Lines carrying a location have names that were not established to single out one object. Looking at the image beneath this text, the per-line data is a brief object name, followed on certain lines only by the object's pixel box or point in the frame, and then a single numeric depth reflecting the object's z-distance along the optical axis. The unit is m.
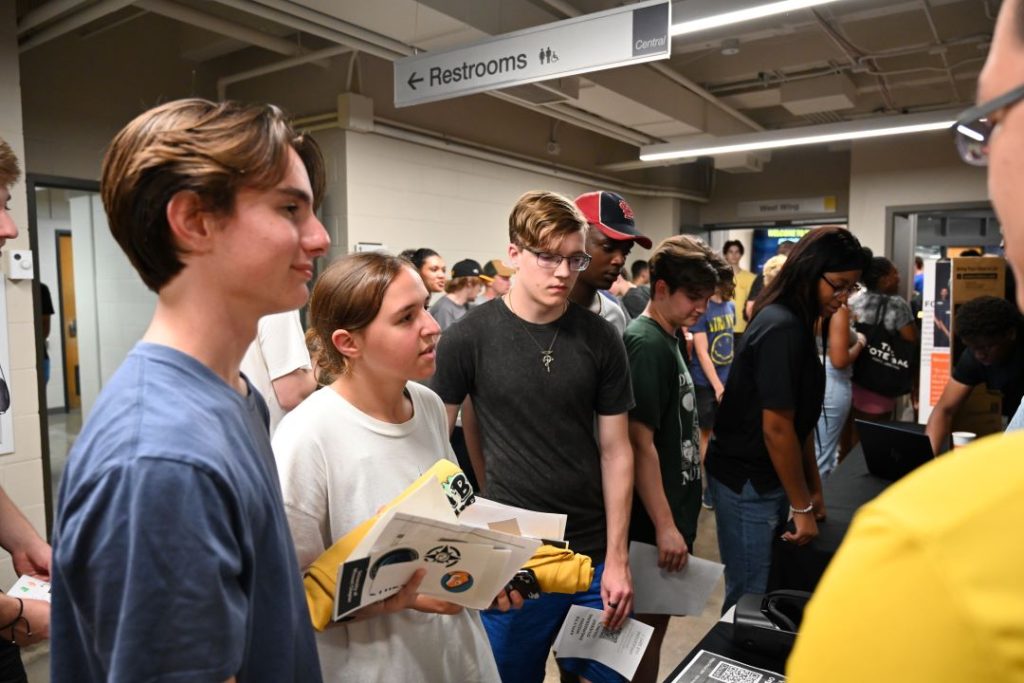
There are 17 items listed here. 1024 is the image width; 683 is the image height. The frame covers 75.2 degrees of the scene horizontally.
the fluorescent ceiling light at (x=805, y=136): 5.58
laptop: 2.30
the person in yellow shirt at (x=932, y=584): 0.33
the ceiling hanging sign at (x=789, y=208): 9.05
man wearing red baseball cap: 2.14
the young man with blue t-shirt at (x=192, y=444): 0.64
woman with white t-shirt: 1.13
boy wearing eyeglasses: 1.73
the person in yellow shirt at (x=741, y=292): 6.82
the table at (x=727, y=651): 1.19
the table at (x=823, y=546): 1.86
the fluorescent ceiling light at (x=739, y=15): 3.01
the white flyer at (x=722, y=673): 1.12
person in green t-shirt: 1.94
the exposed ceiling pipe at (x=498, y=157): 5.66
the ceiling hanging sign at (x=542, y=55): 3.12
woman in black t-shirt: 1.99
